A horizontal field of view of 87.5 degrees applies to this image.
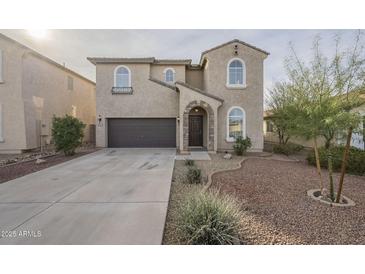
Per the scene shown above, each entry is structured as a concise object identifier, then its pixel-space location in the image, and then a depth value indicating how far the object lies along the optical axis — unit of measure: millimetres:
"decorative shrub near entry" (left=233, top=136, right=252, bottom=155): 12047
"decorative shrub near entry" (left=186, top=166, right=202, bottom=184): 6180
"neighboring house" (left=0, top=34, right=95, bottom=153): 12227
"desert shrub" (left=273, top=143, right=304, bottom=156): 12922
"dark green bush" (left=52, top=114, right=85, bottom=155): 11352
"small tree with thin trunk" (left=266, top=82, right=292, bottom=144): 13809
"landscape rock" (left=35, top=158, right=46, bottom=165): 9377
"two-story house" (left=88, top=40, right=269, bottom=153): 13156
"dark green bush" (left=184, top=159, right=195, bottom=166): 8778
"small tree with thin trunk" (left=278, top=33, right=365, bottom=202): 4688
